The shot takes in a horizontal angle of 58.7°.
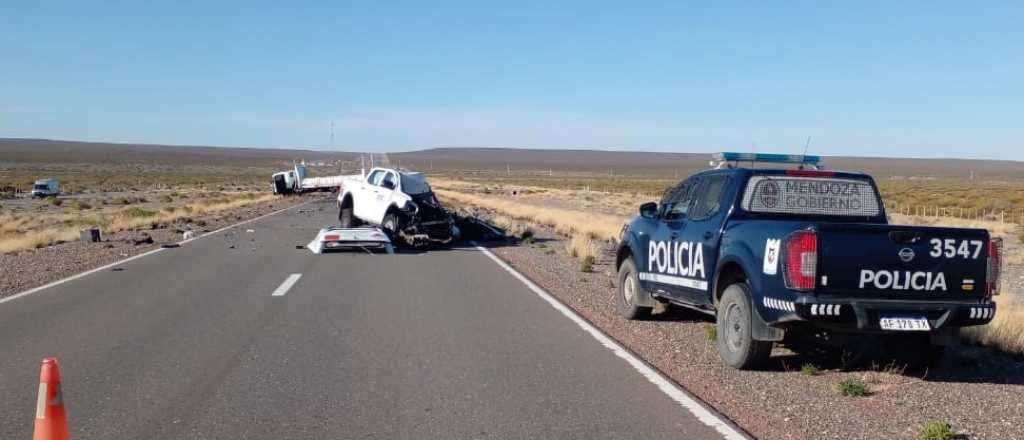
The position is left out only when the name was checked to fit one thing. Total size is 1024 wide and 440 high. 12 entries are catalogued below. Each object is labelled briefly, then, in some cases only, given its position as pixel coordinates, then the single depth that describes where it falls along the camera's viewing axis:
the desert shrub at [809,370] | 7.95
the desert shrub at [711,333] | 9.67
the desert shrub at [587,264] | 17.25
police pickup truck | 7.11
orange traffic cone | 4.74
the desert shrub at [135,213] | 34.62
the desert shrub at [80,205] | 46.45
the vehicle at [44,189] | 57.88
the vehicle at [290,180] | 57.66
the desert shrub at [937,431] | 5.88
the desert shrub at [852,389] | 7.20
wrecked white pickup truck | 21.36
